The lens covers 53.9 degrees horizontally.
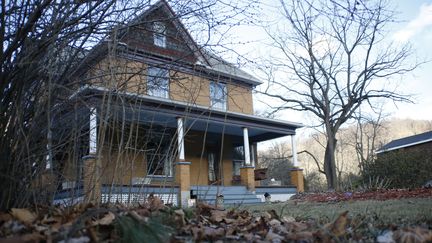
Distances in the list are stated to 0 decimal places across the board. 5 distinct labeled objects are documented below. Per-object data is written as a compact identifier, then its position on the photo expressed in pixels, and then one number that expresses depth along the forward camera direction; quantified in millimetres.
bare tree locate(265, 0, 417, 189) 24875
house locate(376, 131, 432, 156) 26603
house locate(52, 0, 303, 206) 4059
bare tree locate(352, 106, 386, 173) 43625
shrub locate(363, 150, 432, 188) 16438
